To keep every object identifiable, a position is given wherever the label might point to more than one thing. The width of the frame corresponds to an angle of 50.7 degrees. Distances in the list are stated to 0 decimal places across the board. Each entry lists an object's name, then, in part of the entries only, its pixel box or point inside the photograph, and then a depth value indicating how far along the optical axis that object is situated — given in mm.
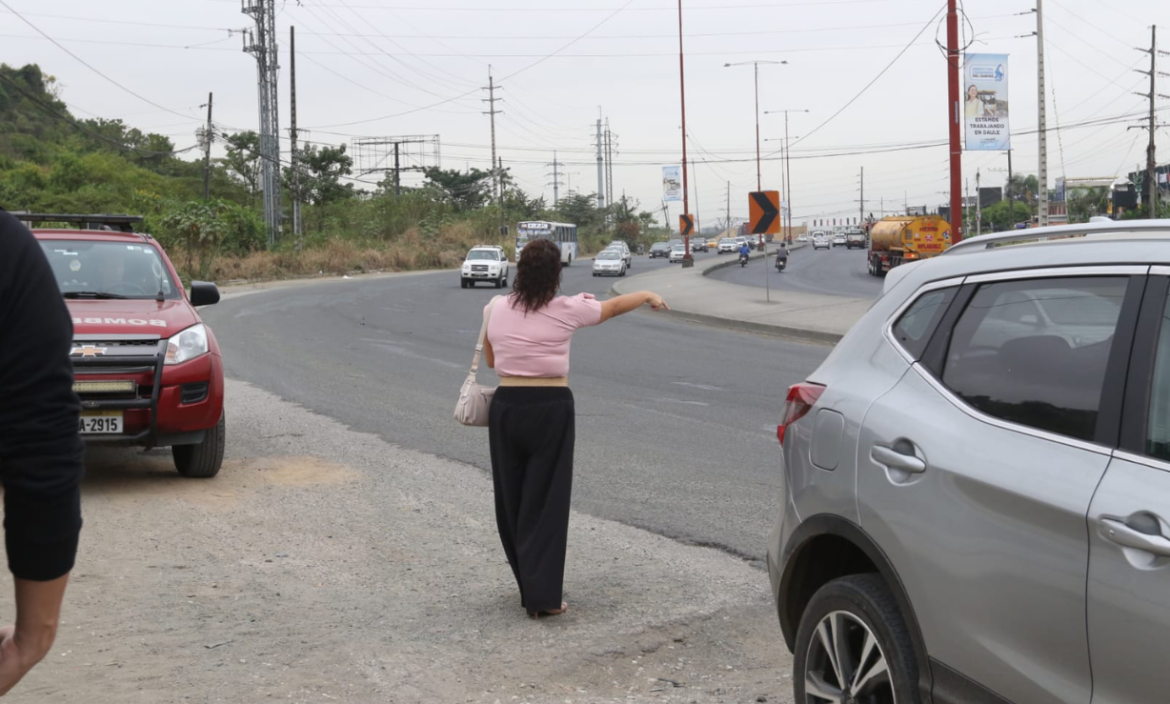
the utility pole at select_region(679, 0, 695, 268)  58281
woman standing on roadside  5594
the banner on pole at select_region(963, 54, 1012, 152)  45594
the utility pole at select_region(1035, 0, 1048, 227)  43312
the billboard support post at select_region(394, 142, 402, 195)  110875
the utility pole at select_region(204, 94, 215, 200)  73212
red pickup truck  8023
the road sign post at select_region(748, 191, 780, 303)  27406
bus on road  71000
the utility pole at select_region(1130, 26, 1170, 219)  51562
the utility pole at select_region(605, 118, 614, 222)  140625
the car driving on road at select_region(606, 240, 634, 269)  62000
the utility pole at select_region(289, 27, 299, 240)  62375
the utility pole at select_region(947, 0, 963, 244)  21781
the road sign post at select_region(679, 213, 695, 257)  58794
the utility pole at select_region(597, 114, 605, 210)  134625
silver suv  2682
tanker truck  48688
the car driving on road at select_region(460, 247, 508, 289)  46531
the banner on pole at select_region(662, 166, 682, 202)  116656
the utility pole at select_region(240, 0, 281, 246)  54300
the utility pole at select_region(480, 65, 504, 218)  97250
